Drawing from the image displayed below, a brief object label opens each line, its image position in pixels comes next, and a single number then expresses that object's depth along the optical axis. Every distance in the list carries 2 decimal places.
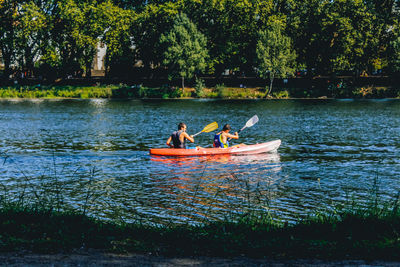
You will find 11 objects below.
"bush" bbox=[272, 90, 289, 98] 70.62
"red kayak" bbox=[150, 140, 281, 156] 20.48
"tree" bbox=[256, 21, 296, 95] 65.75
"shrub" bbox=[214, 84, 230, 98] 70.50
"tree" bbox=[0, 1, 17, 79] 73.25
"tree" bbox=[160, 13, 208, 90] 65.56
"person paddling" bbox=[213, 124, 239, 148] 21.69
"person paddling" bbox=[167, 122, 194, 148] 20.65
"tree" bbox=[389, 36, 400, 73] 64.19
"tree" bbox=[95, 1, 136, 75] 71.50
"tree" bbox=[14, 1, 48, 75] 71.62
